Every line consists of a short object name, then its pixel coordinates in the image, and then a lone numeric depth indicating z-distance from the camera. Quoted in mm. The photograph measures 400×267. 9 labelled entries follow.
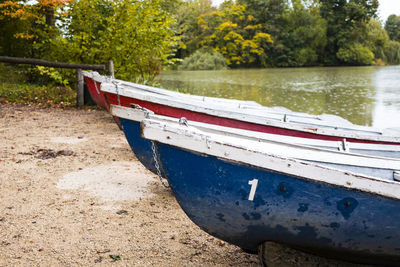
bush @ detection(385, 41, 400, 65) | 44794
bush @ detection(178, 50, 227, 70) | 38281
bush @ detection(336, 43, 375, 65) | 42562
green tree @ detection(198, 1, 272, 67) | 43469
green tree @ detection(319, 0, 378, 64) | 44094
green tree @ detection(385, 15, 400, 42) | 71519
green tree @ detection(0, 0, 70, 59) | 10734
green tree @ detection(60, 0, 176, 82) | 9672
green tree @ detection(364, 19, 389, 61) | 44244
